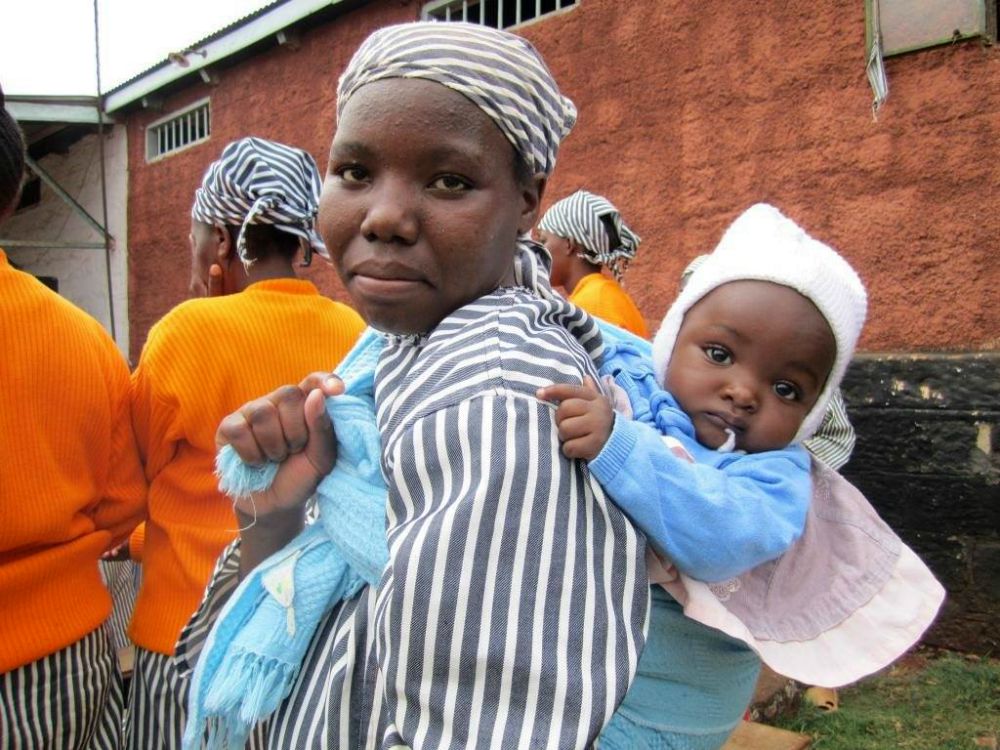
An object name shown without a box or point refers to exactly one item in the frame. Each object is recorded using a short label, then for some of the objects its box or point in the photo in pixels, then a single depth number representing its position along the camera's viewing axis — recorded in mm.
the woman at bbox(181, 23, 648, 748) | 798
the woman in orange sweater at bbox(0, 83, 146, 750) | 1755
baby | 1011
